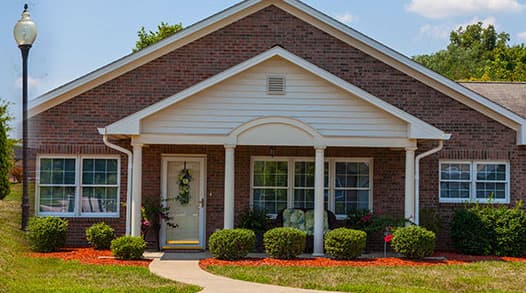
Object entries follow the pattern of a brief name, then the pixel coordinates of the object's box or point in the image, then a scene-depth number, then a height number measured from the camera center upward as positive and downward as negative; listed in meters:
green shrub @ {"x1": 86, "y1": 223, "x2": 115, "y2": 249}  14.28 -1.43
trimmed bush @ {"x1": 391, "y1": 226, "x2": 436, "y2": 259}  13.45 -1.39
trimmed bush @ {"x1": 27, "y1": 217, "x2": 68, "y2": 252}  13.40 -1.30
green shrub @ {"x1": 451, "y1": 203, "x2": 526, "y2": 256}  14.77 -1.29
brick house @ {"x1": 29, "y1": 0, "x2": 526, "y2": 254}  13.99 +0.92
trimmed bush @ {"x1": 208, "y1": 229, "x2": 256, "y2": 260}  13.09 -1.44
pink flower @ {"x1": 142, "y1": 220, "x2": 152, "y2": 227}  14.48 -1.16
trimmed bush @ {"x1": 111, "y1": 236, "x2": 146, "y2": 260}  13.01 -1.53
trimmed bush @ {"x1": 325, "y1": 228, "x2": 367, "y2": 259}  13.29 -1.43
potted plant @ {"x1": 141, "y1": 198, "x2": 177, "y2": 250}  14.67 -1.08
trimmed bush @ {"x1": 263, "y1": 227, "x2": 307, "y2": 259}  13.24 -1.42
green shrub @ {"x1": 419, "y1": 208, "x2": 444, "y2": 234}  14.93 -1.04
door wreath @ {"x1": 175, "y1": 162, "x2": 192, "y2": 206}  15.45 -0.32
